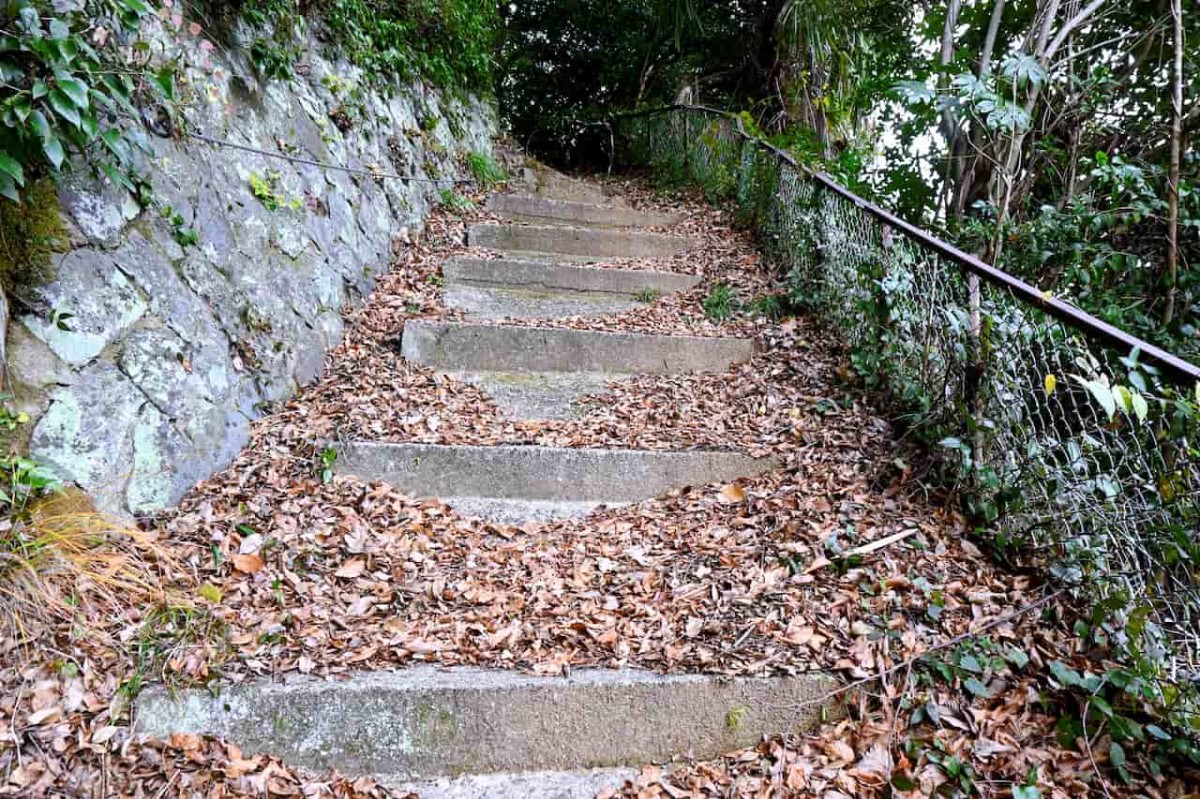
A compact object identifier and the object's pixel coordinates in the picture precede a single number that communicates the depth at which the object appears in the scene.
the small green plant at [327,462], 2.50
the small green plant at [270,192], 3.07
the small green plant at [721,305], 3.93
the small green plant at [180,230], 2.48
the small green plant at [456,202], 5.25
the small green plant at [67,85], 1.76
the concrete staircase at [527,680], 1.67
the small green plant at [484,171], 5.99
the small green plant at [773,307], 3.81
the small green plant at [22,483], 1.72
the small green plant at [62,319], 1.98
